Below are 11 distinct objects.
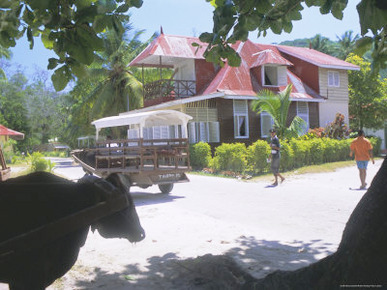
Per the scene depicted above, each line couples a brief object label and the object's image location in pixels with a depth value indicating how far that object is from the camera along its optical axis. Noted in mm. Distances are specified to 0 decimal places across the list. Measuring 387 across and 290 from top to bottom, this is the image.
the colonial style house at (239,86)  21031
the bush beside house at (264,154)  15789
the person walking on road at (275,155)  12523
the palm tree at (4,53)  31688
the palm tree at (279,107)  18141
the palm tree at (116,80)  27047
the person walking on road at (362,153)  10641
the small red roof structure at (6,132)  31938
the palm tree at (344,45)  53494
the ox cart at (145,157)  10617
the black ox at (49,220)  2482
